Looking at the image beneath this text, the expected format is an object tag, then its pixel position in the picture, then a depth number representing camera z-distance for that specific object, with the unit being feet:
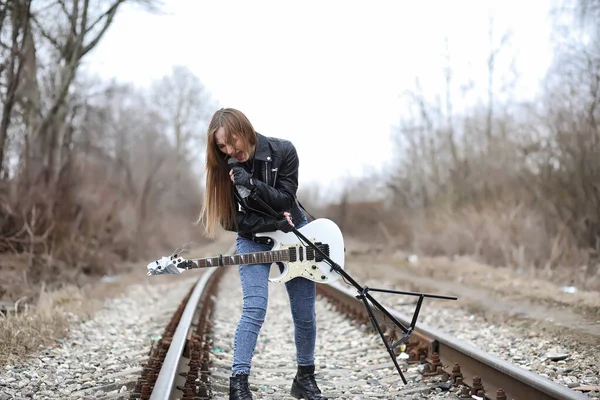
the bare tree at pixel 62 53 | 52.03
